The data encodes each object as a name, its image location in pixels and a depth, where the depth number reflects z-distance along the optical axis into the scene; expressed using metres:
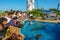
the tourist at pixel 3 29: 1.39
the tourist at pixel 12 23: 1.49
